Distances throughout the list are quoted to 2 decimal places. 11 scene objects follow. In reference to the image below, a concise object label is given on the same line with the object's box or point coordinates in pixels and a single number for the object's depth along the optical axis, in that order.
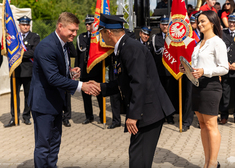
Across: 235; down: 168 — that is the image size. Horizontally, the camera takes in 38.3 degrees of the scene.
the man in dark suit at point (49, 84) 3.73
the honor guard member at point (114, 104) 7.20
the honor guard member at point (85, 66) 7.34
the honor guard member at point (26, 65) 7.39
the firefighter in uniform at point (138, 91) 3.12
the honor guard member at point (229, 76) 7.16
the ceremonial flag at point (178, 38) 6.46
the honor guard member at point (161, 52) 7.33
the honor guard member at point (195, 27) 7.33
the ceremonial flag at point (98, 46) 6.88
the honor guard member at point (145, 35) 7.80
